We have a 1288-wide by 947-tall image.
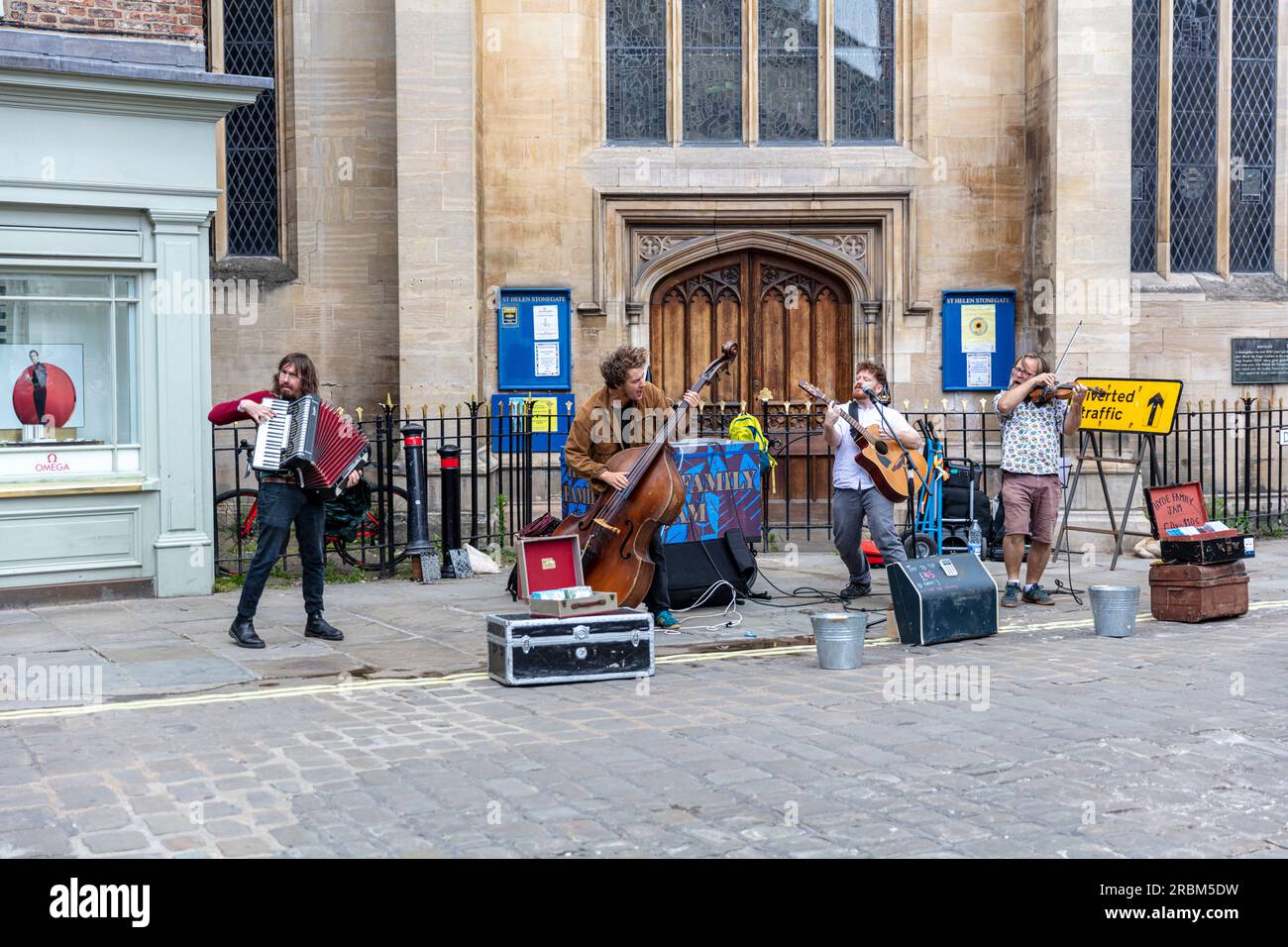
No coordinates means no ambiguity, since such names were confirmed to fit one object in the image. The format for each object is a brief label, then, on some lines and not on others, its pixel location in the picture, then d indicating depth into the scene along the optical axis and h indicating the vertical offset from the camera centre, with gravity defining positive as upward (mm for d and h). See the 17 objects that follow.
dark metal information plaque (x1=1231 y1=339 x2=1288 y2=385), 17250 +500
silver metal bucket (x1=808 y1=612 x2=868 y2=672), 8562 -1370
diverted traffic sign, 13281 -15
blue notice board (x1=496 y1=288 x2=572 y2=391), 16438 +712
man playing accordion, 9453 -707
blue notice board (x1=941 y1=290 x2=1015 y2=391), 16766 +786
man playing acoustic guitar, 11344 -662
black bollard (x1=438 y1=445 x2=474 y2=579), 13023 -933
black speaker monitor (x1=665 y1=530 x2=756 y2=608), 10930 -1218
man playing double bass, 9797 -63
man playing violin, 10859 -377
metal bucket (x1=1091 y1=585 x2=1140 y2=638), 9734 -1374
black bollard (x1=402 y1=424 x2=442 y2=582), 12766 -952
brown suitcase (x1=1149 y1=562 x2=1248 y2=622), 10383 -1354
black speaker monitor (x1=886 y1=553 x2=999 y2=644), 9500 -1279
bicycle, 12781 -1157
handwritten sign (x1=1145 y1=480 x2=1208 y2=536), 11000 -782
